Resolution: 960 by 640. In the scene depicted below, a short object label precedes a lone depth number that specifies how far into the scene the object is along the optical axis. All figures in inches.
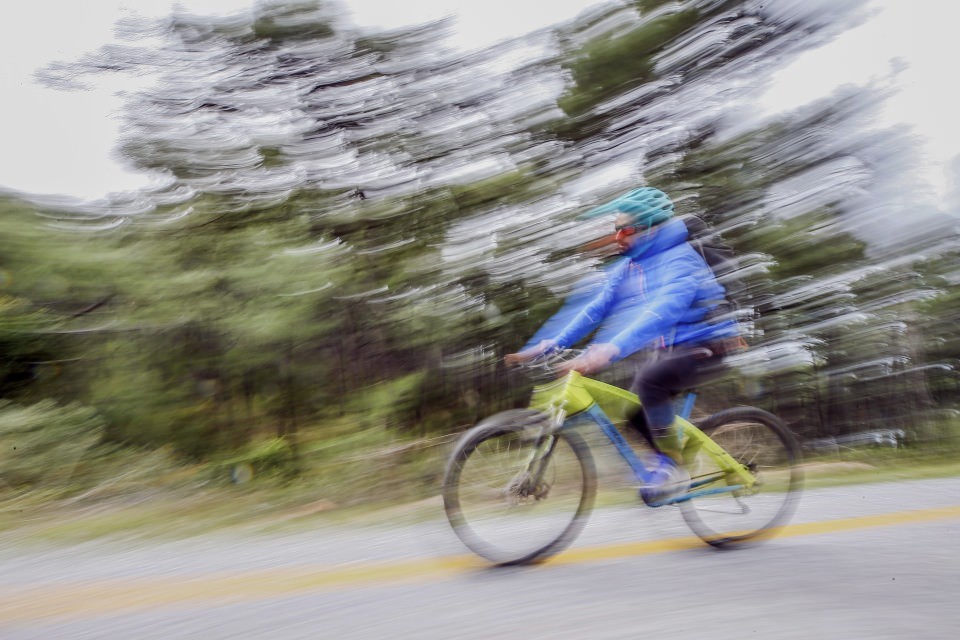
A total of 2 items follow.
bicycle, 127.0
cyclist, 125.0
